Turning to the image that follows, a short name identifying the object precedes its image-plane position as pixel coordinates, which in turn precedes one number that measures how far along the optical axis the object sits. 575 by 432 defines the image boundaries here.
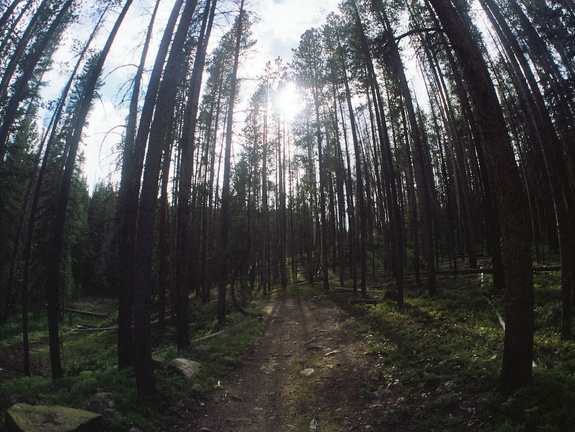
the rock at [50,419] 3.96
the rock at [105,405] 4.94
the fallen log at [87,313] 29.19
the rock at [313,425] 5.27
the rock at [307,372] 7.94
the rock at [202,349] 9.35
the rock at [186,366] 7.15
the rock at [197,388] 6.57
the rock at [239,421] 5.64
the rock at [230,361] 8.70
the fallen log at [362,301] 14.28
